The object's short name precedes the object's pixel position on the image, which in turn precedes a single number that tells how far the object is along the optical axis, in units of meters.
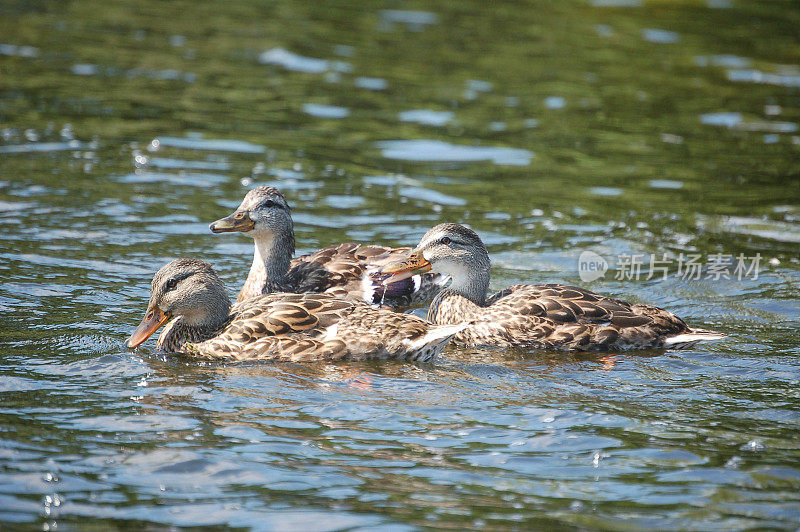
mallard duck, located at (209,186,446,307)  11.45
